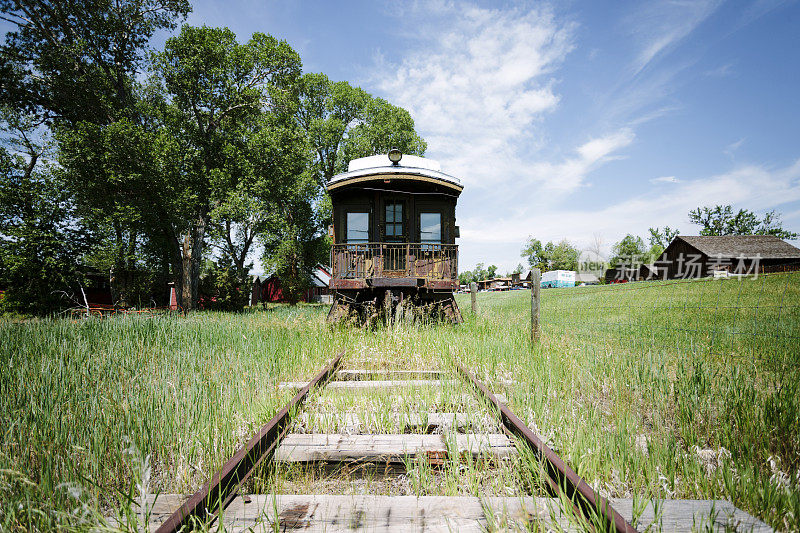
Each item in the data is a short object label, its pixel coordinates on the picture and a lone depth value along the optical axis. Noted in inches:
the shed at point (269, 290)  1690.5
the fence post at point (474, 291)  423.8
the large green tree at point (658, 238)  2753.7
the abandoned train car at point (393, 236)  344.6
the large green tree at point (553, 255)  3634.4
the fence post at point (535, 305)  225.4
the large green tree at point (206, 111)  596.4
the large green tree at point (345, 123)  964.6
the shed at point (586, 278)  2785.4
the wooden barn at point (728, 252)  1272.1
